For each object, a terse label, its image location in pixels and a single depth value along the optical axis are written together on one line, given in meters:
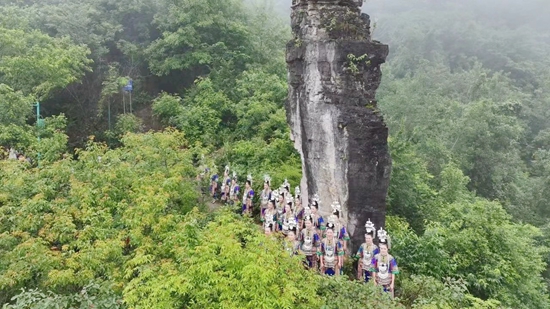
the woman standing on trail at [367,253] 9.02
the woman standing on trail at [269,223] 9.29
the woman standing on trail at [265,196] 12.22
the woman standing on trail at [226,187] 14.12
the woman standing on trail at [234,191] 13.51
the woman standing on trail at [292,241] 7.86
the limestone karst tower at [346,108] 10.39
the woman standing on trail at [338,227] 9.73
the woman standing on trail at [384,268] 8.58
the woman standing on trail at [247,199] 12.98
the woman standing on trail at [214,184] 14.38
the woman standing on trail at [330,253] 9.27
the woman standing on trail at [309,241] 9.55
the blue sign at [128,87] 19.36
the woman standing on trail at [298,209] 11.15
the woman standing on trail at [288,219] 9.13
